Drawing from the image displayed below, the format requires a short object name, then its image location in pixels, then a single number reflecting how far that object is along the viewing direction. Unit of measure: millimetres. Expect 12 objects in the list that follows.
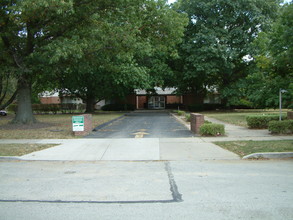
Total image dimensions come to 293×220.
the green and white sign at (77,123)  13242
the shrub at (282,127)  12328
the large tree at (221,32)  29781
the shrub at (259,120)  14992
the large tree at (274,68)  11145
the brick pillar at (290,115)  14556
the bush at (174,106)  47747
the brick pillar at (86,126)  13367
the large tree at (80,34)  14539
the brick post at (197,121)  13484
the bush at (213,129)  12555
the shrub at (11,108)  42144
